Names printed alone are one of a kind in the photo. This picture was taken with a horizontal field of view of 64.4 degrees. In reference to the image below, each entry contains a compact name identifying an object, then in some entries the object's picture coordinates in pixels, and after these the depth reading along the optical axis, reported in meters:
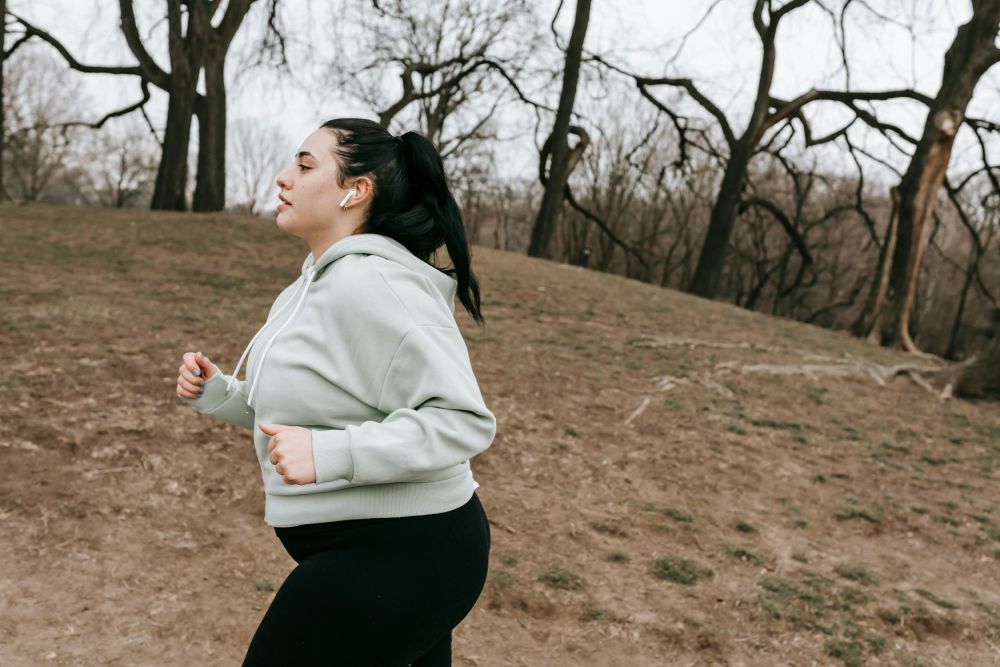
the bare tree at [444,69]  16.44
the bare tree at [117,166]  40.78
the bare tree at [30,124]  32.97
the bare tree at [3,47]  11.96
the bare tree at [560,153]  15.16
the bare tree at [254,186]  51.33
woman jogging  1.39
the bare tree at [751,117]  15.15
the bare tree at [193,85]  12.49
